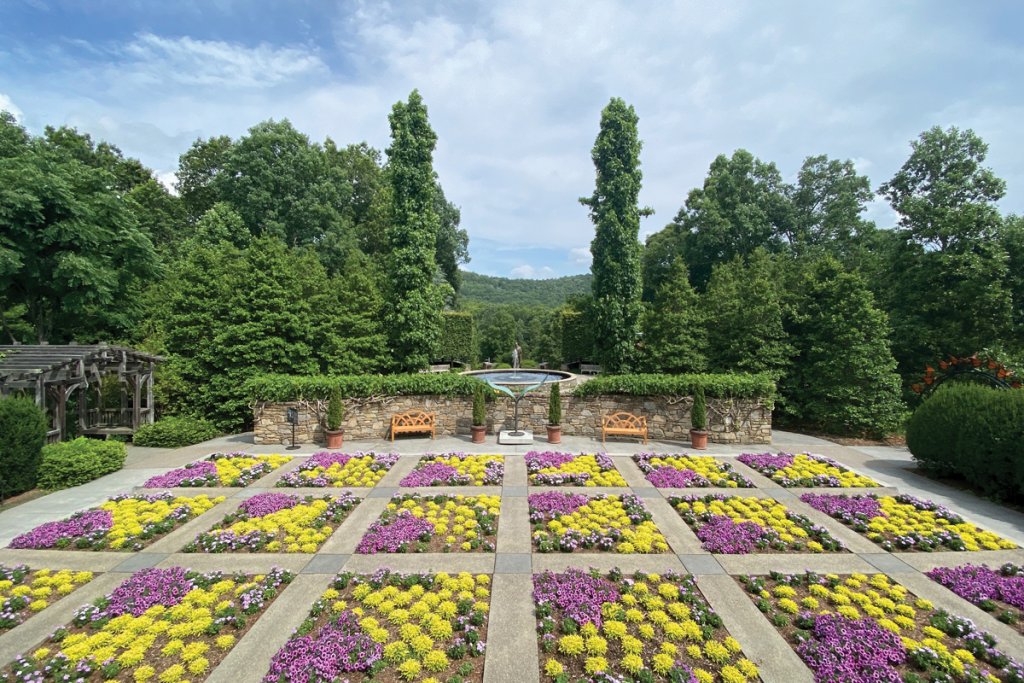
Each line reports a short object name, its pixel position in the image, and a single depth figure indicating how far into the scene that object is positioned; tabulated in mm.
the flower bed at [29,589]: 4844
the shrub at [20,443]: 8250
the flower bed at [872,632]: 3998
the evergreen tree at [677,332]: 15977
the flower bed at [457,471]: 9086
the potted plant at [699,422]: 11613
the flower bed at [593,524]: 6387
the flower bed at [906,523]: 6535
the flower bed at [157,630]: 3984
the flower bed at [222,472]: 9062
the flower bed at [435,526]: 6407
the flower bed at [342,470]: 9102
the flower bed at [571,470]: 9078
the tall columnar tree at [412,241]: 15211
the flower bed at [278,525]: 6402
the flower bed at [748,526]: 6418
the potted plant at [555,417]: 12094
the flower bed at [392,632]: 3986
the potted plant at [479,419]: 12125
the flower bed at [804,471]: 9164
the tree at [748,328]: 14969
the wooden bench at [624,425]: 11969
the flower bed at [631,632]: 3973
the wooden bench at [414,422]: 12242
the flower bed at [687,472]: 9055
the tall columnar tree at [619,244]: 17188
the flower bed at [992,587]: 4949
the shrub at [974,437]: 8258
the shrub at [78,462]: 8961
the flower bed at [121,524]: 6469
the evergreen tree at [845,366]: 13281
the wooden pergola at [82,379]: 10312
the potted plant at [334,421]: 11766
